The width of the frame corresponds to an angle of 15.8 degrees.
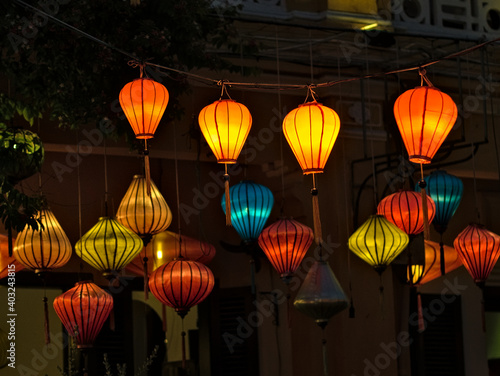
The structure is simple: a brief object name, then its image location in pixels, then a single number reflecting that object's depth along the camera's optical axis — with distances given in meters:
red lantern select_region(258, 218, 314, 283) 13.58
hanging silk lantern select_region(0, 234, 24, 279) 12.82
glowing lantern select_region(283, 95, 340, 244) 11.33
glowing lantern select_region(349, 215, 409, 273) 13.78
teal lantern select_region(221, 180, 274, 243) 13.76
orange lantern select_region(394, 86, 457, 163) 10.83
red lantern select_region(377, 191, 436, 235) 13.87
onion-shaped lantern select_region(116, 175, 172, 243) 13.06
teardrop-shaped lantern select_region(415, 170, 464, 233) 14.70
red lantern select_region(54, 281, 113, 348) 12.42
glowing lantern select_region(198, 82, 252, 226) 11.45
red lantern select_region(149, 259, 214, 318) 12.64
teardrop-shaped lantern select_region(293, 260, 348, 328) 11.35
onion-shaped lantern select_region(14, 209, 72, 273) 12.64
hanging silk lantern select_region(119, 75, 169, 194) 10.94
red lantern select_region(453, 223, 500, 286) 14.13
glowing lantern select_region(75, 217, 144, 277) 12.57
